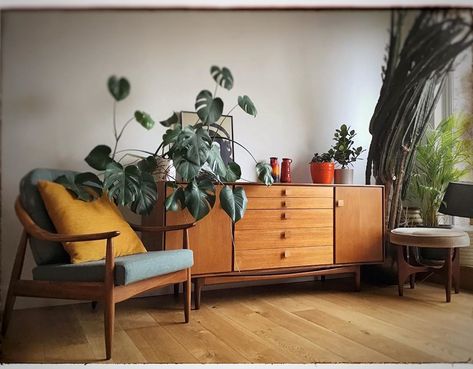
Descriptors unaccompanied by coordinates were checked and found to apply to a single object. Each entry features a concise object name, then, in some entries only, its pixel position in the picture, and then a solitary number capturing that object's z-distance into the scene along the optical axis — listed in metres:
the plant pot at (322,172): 2.49
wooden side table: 2.20
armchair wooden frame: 1.64
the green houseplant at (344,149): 2.15
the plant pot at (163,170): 2.30
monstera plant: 1.91
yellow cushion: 1.85
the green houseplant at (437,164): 1.95
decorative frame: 2.36
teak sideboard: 2.33
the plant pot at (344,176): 2.54
